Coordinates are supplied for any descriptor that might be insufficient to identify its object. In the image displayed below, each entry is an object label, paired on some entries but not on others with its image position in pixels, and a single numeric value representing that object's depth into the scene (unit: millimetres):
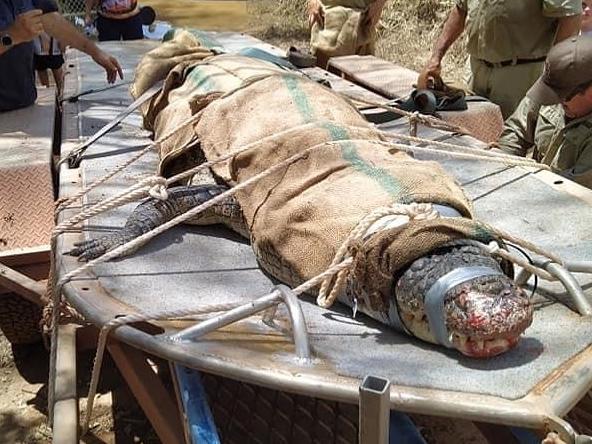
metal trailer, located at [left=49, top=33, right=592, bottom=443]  1675
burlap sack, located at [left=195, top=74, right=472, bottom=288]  2193
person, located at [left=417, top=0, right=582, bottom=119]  4258
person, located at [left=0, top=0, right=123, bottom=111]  3932
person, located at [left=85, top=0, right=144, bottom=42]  7191
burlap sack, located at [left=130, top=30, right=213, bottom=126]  3895
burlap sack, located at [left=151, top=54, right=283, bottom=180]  3258
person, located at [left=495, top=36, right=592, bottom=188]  3071
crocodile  1780
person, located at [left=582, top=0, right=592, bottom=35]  4648
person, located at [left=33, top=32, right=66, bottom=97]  5562
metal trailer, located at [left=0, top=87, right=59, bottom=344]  3268
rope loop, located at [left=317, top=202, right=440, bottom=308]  2051
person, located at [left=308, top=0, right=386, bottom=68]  6312
